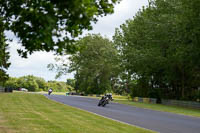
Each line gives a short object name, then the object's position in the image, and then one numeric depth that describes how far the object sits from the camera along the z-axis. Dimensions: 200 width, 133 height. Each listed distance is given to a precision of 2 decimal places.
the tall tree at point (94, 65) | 82.50
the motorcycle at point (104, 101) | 30.48
